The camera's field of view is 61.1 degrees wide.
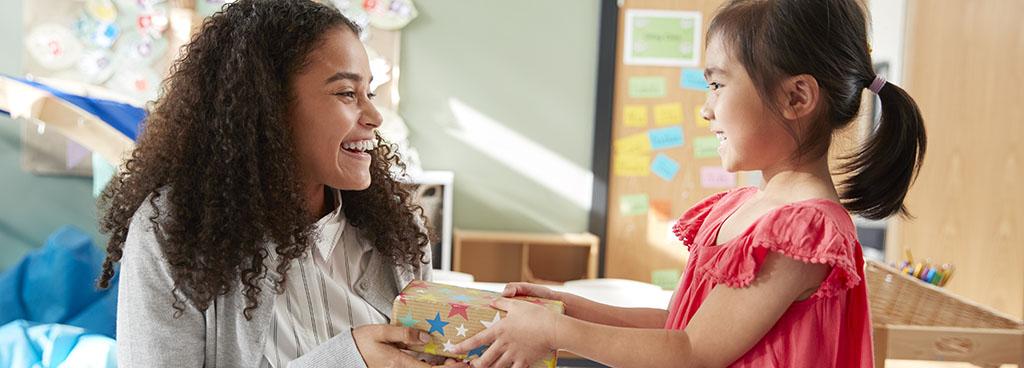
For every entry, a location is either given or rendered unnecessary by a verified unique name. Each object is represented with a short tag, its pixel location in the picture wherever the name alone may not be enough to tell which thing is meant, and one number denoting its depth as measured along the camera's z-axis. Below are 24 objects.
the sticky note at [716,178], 3.72
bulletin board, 3.64
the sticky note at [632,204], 3.75
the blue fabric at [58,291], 2.42
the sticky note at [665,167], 3.73
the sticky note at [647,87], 3.67
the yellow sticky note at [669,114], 3.69
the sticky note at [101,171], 2.69
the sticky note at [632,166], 3.72
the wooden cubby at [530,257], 3.64
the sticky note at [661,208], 3.74
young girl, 1.06
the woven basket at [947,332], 1.94
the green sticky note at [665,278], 3.77
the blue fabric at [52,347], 2.08
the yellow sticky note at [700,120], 3.68
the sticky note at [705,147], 3.72
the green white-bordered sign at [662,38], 3.63
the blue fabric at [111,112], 2.25
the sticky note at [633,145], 3.70
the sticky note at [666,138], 3.70
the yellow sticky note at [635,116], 3.68
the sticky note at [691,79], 3.67
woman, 1.13
